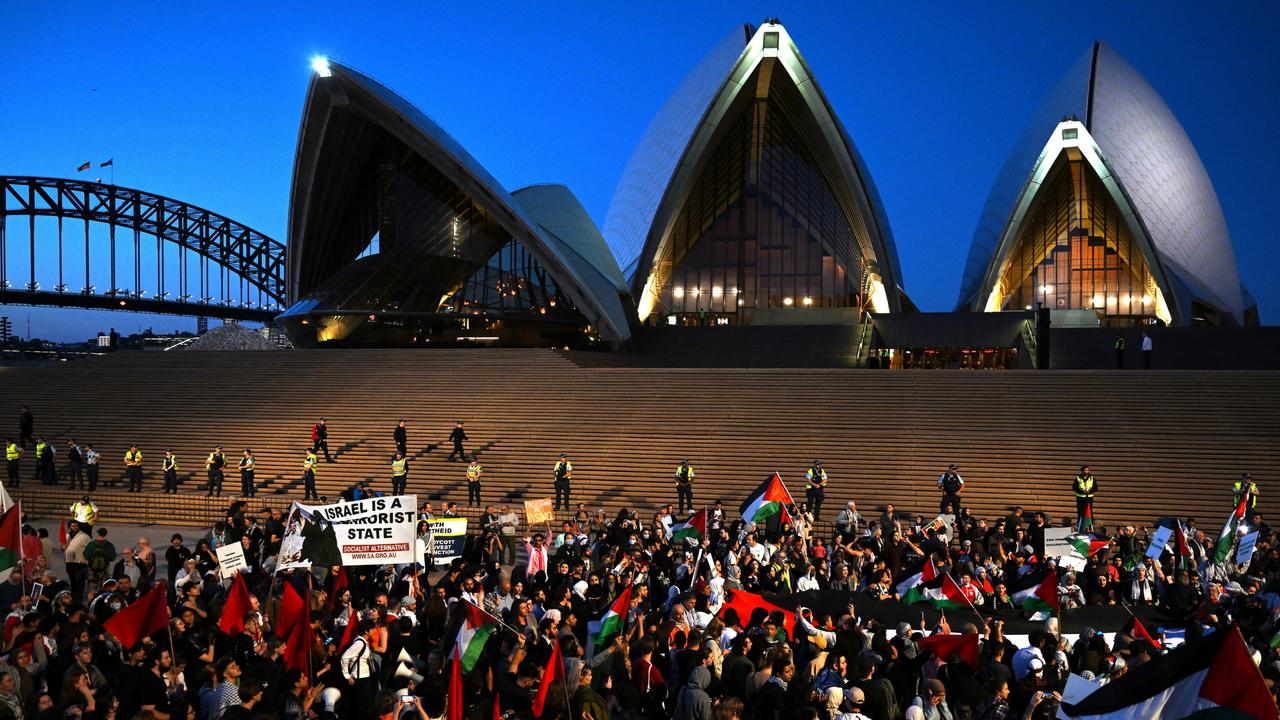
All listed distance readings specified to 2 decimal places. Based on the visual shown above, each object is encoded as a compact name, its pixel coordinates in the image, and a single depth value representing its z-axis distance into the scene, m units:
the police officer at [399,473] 17.11
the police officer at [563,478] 17.08
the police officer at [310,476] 17.30
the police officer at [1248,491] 13.64
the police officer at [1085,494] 15.07
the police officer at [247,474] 17.80
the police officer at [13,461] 18.66
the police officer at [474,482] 16.92
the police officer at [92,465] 18.48
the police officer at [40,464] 19.17
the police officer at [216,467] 17.75
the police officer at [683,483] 16.59
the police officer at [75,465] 18.46
